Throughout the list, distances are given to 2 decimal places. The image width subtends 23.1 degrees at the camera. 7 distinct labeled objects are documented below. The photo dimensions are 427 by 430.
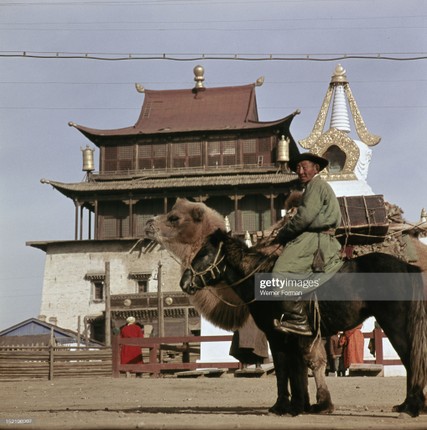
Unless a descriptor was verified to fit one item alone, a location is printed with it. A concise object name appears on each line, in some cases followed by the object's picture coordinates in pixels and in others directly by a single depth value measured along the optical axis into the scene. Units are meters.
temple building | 61.59
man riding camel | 9.62
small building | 54.97
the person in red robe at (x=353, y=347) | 20.44
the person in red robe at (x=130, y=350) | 23.91
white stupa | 39.84
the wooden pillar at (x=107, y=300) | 54.88
